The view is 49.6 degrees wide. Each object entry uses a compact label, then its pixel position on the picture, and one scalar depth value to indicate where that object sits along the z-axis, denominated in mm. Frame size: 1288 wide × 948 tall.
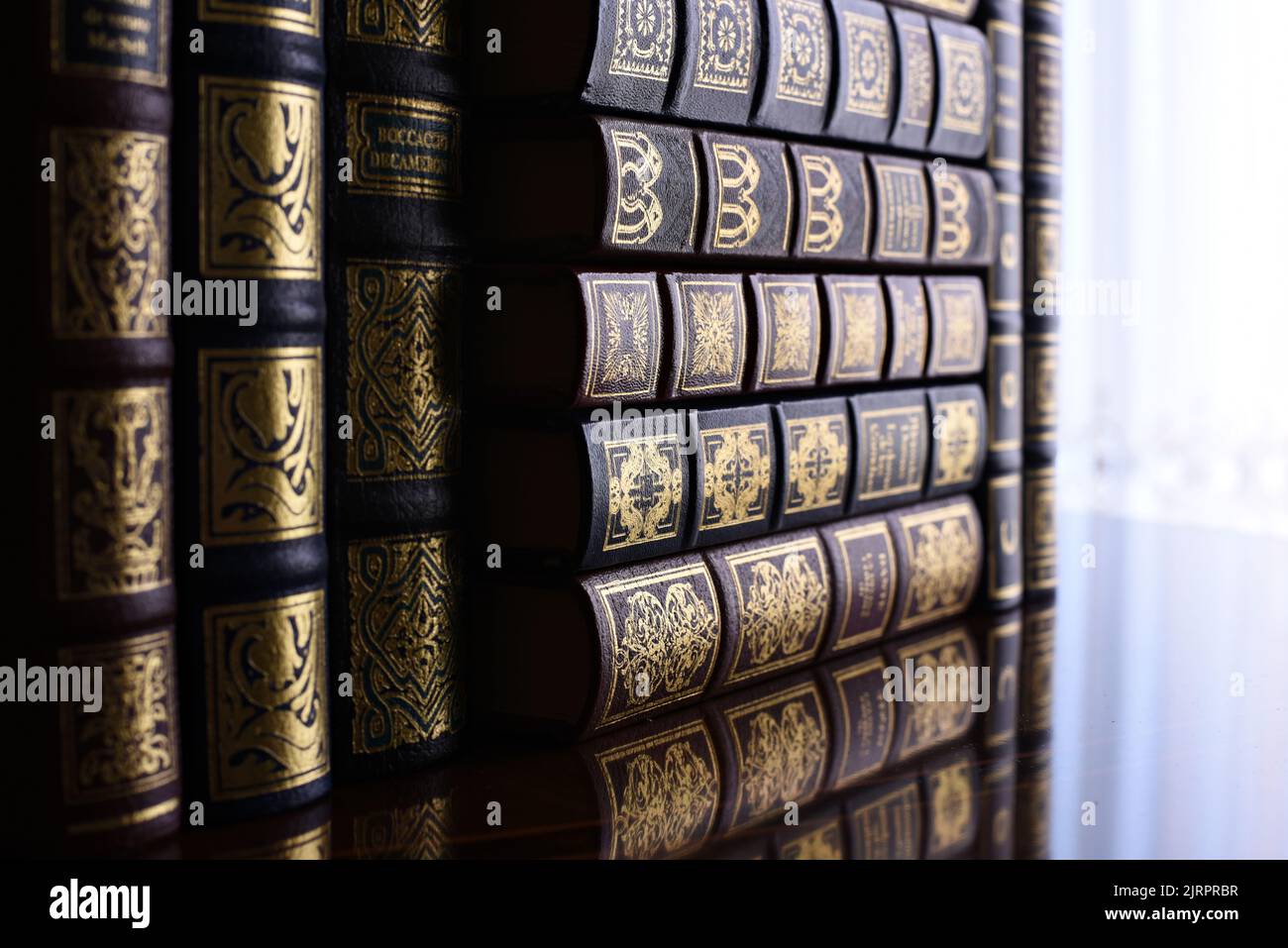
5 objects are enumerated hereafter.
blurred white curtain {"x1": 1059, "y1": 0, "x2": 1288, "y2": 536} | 657
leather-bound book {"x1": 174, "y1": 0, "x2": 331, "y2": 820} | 303
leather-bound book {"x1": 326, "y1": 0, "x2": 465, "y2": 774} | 335
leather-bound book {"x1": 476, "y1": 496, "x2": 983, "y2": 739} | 361
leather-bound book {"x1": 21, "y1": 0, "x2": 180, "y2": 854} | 282
